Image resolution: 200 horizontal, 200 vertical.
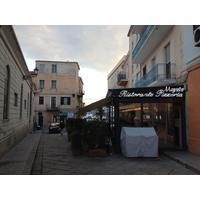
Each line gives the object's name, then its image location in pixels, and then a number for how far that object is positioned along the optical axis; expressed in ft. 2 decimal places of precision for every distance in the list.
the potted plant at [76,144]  25.54
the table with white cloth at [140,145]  23.72
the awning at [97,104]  29.26
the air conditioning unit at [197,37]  23.20
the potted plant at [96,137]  24.39
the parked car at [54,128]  72.69
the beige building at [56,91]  118.42
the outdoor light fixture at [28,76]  42.04
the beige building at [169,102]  27.73
